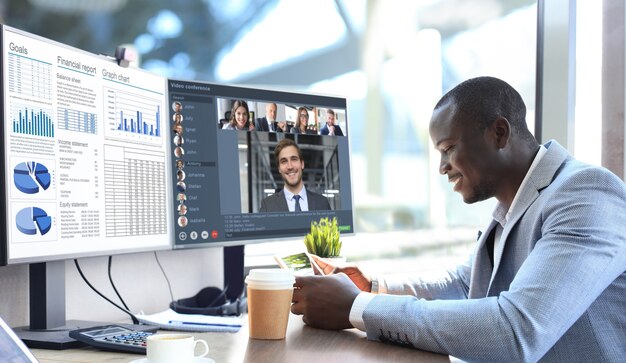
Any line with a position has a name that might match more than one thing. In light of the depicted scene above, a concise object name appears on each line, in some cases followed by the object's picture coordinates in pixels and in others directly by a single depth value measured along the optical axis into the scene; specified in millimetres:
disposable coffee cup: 1136
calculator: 1078
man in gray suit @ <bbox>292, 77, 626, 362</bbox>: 1075
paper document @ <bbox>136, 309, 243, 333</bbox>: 1283
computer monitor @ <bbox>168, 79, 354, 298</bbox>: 1580
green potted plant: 1627
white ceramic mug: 833
